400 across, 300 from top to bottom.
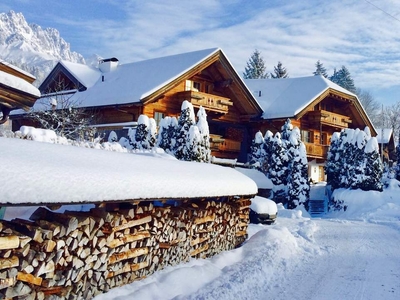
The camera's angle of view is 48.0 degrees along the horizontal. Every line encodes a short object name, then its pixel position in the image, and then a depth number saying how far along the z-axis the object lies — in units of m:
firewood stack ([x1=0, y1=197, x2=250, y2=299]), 4.86
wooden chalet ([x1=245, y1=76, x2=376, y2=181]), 31.09
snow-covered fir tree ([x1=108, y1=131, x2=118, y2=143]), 22.15
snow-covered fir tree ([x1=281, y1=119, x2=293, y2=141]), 25.30
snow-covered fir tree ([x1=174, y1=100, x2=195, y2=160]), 18.62
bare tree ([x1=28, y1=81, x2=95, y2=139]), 19.97
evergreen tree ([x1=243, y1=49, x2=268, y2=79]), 66.38
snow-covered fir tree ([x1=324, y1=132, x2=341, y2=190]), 24.53
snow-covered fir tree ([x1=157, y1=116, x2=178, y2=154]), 19.33
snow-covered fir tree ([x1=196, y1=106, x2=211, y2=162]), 18.61
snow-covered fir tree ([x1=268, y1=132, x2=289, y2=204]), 23.78
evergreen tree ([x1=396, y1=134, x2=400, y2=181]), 27.69
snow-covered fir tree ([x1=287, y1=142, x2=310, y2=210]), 23.30
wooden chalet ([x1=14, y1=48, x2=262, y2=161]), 24.41
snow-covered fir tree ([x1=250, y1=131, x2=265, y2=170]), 24.78
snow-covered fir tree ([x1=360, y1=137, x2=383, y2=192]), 23.27
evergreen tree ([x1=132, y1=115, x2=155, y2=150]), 19.98
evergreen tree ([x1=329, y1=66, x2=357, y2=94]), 75.80
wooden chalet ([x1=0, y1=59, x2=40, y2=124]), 10.11
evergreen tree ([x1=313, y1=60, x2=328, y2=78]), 76.56
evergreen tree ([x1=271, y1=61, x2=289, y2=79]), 65.34
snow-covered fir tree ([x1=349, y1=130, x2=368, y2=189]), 23.39
